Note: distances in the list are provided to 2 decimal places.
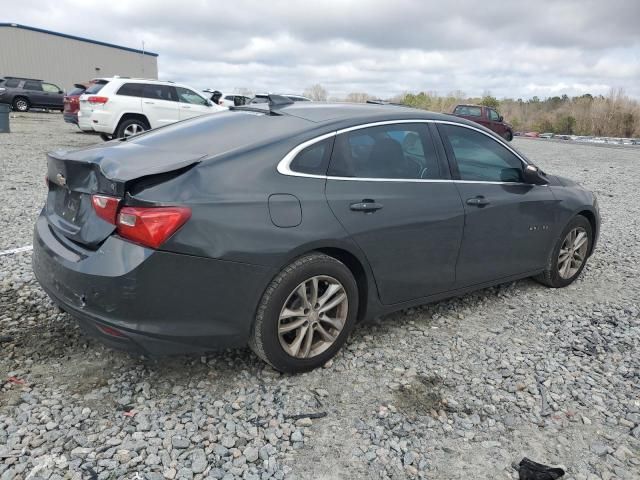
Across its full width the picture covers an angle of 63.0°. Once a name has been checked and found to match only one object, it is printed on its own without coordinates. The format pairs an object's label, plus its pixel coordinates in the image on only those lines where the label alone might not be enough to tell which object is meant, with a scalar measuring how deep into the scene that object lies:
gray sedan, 2.60
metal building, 38.81
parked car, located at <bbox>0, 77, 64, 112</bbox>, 26.98
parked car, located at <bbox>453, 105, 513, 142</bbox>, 24.23
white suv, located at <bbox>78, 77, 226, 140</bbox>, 12.89
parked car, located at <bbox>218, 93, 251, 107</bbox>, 19.95
